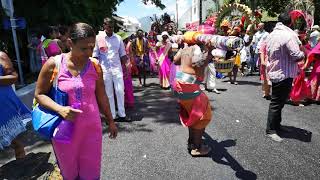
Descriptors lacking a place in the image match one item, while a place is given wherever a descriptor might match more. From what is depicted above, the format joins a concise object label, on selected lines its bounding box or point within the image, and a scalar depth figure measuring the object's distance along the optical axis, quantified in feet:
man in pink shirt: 11.09
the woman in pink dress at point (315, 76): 16.24
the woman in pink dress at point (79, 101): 5.86
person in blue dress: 8.48
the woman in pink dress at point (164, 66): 22.05
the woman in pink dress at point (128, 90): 16.40
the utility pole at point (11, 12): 17.36
